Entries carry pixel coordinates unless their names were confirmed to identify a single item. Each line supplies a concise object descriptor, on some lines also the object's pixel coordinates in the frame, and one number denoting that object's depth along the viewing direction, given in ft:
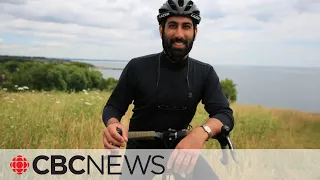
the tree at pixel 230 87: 208.59
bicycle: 5.46
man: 6.20
